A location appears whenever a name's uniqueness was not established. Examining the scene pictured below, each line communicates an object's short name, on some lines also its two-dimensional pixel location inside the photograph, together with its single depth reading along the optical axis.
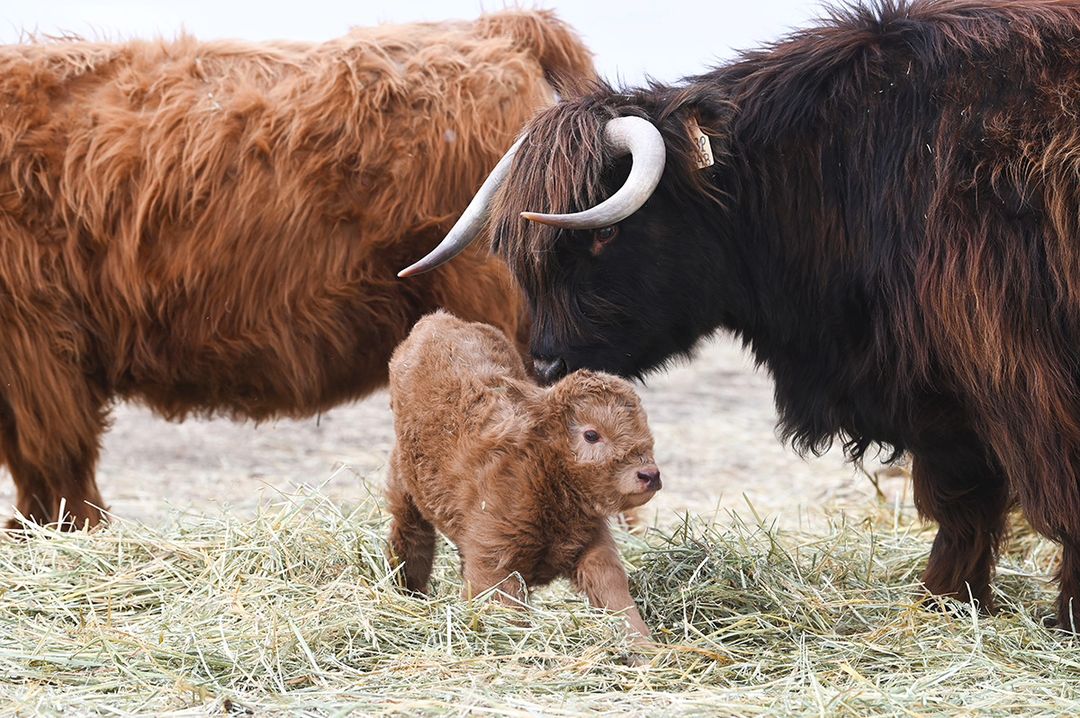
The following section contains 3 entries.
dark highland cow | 6.20
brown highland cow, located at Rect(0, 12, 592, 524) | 9.36
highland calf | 5.82
